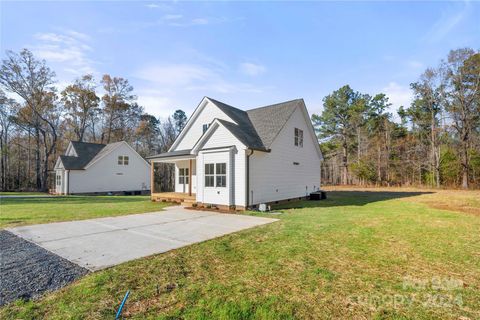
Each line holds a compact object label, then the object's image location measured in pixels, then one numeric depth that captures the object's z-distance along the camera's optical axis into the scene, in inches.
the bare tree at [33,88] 1059.9
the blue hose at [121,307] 102.5
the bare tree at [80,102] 1253.1
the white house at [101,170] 932.6
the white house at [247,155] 434.6
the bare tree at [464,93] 878.8
